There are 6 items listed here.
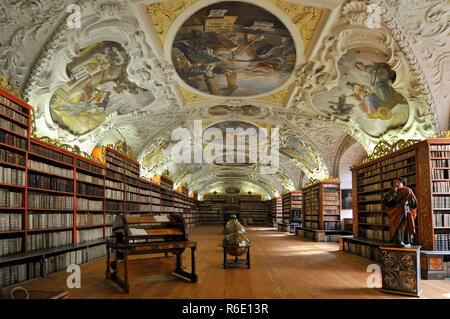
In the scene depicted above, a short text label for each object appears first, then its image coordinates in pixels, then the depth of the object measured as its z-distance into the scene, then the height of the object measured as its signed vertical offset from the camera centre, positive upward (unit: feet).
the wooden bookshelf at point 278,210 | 113.32 -8.93
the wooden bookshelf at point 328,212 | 56.54 -4.92
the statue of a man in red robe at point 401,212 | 21.71 -1.95
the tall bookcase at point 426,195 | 25.85 -1.05
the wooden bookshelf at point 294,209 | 87.71 -6.68
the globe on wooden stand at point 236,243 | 28.50 -5.03
